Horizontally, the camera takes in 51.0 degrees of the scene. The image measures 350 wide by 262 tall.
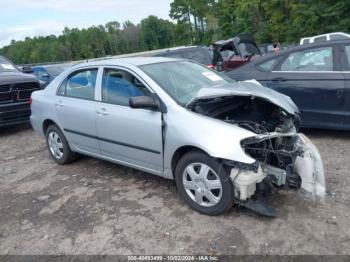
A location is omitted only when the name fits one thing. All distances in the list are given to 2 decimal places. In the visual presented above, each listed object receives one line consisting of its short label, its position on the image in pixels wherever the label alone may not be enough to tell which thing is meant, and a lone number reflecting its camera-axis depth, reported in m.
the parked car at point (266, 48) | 18.61
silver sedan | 3.56
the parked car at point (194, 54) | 11.09
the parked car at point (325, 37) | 10.32
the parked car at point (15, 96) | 8.32
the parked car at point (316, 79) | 5.51
